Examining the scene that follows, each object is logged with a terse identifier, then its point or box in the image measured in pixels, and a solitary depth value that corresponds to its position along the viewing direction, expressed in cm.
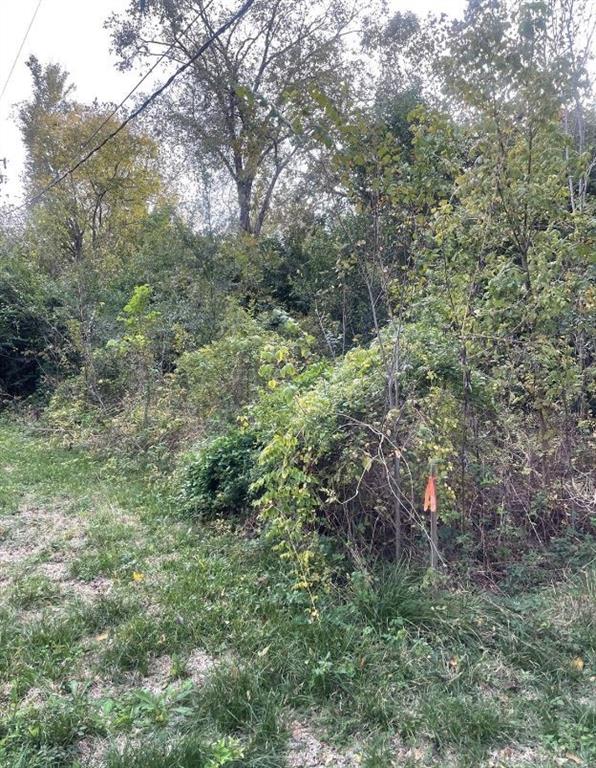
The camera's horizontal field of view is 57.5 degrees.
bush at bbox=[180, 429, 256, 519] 418
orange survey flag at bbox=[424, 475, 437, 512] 267
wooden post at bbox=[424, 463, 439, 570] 267
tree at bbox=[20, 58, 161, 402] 1223
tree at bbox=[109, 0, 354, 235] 1133
